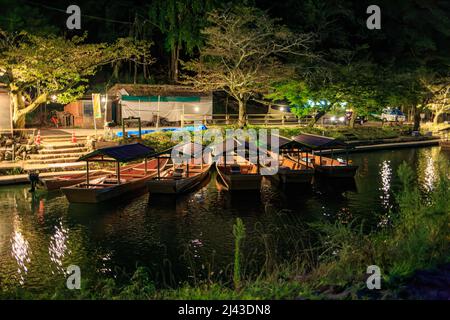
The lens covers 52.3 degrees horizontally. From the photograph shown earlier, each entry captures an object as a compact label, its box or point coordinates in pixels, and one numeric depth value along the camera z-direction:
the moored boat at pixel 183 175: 20.97
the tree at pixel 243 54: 33.19
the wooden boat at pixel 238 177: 21.70
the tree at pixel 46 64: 26.45
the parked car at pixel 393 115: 54.23
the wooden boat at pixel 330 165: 24.72
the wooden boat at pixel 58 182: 21.70
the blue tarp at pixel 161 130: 32.42
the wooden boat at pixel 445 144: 37.94
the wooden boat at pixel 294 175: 23.27
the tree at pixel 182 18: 40.00
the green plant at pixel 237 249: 8.18
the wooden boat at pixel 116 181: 19.12
